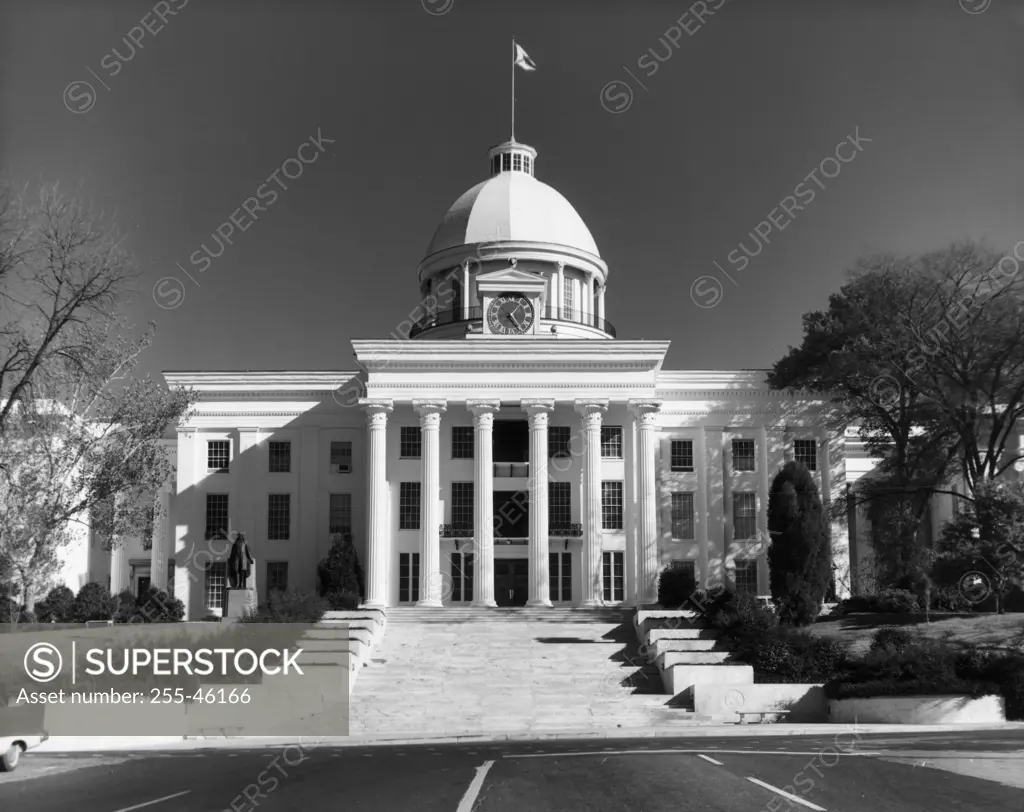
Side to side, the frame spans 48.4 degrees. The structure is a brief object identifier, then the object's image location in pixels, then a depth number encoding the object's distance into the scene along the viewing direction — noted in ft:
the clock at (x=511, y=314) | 183.93
